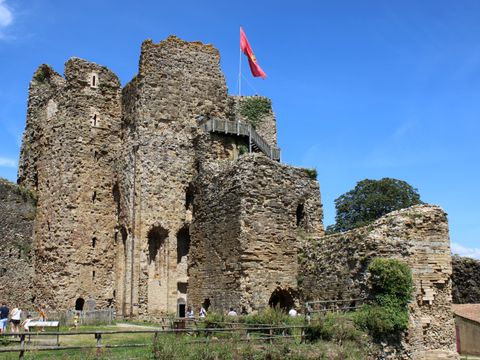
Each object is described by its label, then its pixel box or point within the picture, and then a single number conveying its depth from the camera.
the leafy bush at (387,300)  18.34
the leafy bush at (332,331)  17.41
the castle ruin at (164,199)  24.25
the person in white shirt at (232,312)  22.56
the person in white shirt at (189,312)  26.13
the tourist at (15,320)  22.23
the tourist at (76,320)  24.74
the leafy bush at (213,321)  19.22
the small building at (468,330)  25.64
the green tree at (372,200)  51.97
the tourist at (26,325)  21.28
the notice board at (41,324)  21.34
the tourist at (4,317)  22.25
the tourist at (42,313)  25.68
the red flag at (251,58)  33.72
